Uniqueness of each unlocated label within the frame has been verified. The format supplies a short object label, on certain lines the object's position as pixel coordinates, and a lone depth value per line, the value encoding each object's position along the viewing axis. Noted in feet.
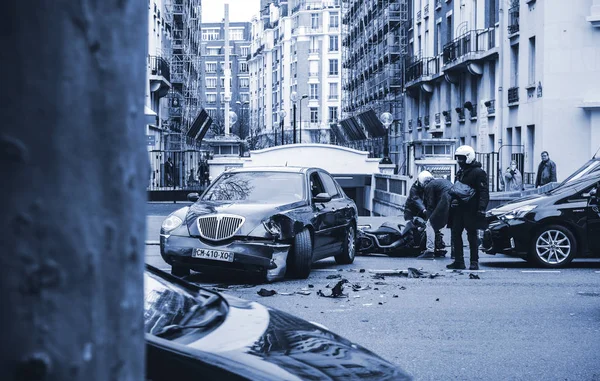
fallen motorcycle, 59.77
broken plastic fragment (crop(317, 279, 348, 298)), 38.78
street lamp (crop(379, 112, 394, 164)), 134.82
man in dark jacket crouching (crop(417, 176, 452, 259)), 53.67
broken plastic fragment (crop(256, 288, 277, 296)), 38.99
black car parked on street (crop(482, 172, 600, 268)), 51.01
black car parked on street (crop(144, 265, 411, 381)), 12.34
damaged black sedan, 42.68
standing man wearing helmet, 49.08
